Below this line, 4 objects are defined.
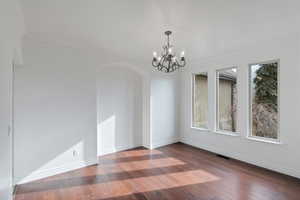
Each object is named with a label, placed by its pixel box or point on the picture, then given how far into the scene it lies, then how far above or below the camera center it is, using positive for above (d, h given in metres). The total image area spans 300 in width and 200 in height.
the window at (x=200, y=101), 5.08 +0.06
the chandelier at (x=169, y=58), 3.01 +0.83
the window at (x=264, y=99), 3.56 +0.06
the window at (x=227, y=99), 4.32 +0.09
